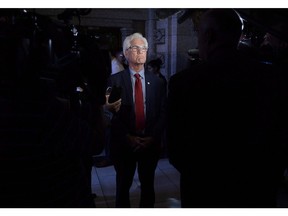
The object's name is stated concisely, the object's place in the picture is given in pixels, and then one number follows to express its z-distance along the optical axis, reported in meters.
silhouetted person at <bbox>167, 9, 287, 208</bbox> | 1.05
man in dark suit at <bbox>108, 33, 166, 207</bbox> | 1.82
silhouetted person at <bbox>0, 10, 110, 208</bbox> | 0.96
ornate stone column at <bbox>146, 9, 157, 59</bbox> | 3.07
